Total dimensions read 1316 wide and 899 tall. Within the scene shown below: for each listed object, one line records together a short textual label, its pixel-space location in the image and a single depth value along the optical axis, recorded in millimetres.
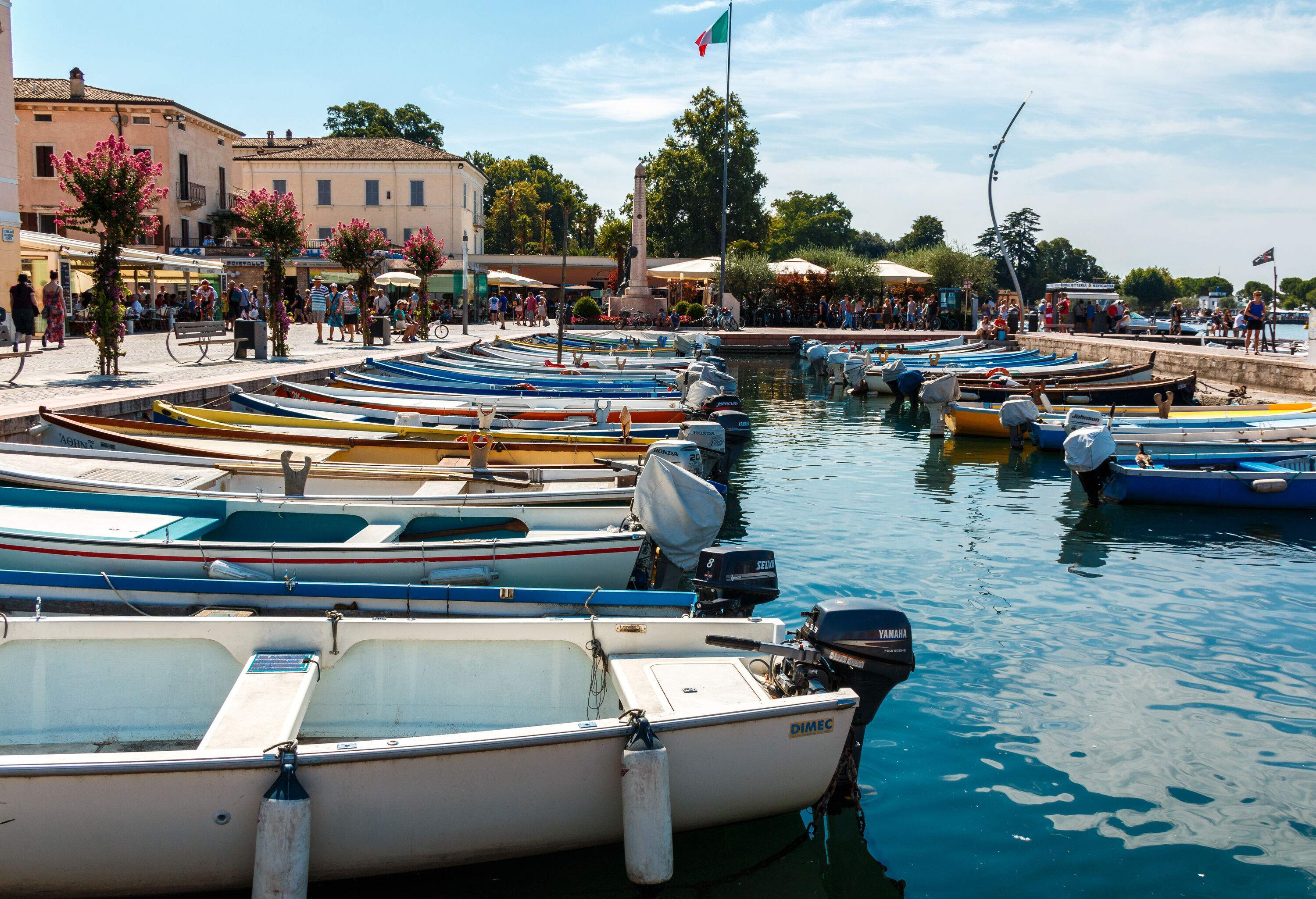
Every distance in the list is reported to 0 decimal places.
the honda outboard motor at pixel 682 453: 7945
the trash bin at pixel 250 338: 19828
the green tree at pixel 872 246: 111750
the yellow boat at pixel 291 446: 9719
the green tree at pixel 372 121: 71562
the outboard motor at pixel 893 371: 24500
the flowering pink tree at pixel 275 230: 21047
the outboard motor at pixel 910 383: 22859
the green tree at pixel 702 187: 64125
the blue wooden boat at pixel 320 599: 6051
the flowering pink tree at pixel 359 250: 25906
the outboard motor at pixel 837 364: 28016
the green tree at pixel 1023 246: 91812
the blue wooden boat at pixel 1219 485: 12594
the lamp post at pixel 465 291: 32016
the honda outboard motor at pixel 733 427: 11609
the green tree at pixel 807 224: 102875
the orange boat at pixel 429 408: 13742
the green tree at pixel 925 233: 107562
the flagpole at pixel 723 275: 41031
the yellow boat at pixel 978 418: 17703
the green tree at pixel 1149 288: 137375
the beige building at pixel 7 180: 23141
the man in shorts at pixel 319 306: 27008
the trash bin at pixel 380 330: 26547
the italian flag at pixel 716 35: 42062
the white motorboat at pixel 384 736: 4039
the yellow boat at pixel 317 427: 11227
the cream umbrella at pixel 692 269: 43375
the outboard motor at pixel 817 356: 30172
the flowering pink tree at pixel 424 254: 32094
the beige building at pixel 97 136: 37875
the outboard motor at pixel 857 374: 26406
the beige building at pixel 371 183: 55062
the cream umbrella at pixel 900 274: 41438
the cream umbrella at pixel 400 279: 37188
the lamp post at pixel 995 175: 38406
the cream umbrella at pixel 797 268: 44125
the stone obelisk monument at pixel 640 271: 42344
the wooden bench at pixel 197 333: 19391
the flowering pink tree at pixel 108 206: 15391
